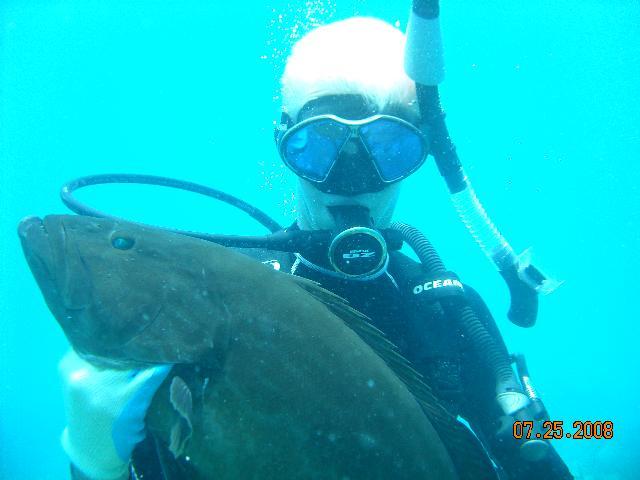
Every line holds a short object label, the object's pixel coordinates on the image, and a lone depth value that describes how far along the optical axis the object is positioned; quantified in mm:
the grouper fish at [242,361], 359
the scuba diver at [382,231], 539
